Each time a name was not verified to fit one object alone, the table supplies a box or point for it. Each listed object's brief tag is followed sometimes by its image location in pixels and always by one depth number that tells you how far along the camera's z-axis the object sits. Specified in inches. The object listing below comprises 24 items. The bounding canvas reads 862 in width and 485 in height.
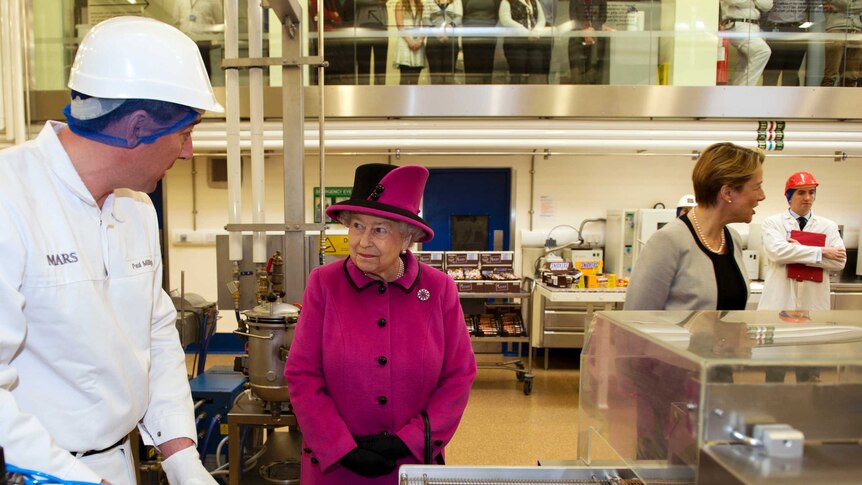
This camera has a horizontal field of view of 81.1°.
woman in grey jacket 66.5
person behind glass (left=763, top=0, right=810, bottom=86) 193.9
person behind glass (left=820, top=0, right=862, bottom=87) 195.2
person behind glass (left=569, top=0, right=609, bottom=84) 191.3
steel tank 79.4
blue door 217.0
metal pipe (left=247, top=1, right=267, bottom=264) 89.1
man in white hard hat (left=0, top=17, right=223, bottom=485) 33.1
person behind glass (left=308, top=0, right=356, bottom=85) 192.1
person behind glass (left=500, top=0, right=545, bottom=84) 193.0
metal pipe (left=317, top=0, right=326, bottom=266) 89.7
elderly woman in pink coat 54.4
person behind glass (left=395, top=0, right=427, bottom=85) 193.0
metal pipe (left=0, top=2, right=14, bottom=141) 145.9
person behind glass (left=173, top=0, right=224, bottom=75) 192.1
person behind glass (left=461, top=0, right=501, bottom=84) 192.7
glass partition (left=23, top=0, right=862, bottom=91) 191.9
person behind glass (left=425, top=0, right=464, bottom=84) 192.9
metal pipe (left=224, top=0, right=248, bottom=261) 86.7
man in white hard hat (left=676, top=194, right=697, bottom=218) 171.3
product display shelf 171.3
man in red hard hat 134.3
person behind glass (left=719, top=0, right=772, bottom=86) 192.5
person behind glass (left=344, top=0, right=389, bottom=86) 192.5
